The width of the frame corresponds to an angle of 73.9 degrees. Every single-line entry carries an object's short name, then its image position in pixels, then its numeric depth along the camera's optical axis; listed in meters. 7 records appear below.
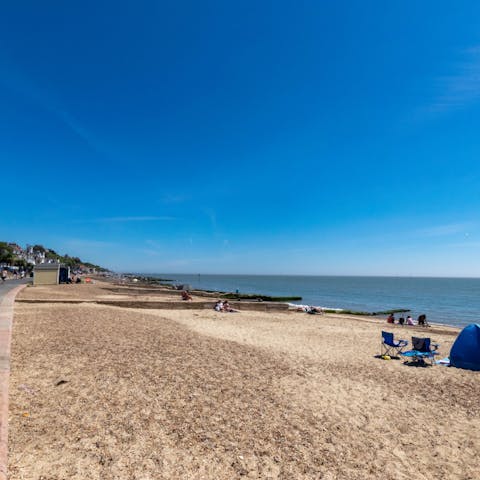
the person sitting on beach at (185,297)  25.84
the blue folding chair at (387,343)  10.53
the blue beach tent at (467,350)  9.30
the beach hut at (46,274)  35.66
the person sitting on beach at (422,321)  22.03
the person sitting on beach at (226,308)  21.14
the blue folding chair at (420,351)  9.74
